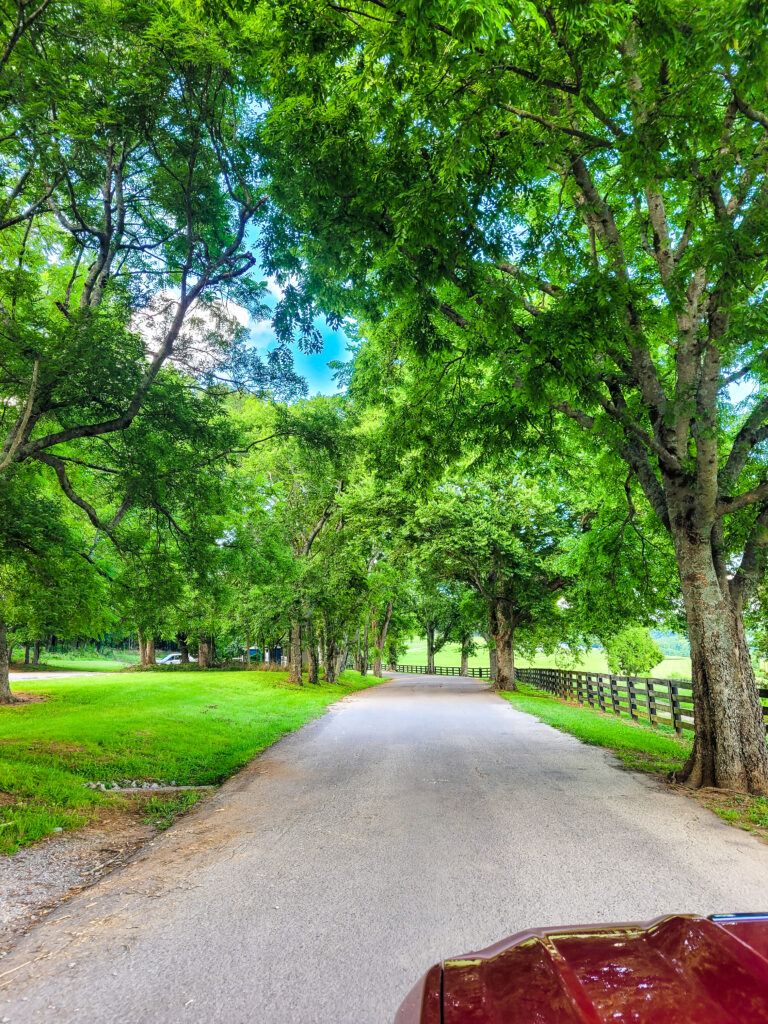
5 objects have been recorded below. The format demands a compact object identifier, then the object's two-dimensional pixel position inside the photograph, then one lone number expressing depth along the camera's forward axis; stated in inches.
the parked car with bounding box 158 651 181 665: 1793.2
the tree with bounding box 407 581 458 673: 1050.6
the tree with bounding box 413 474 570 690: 844.6
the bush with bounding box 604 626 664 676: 1537.9
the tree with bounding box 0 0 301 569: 246.2
